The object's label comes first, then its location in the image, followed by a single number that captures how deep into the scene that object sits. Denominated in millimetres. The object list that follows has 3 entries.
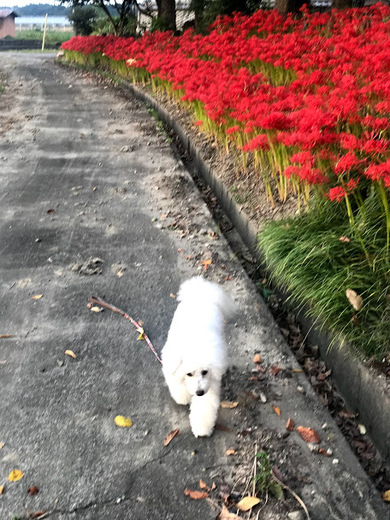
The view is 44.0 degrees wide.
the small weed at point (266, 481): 2469
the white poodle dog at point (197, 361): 2635
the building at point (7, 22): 54938
